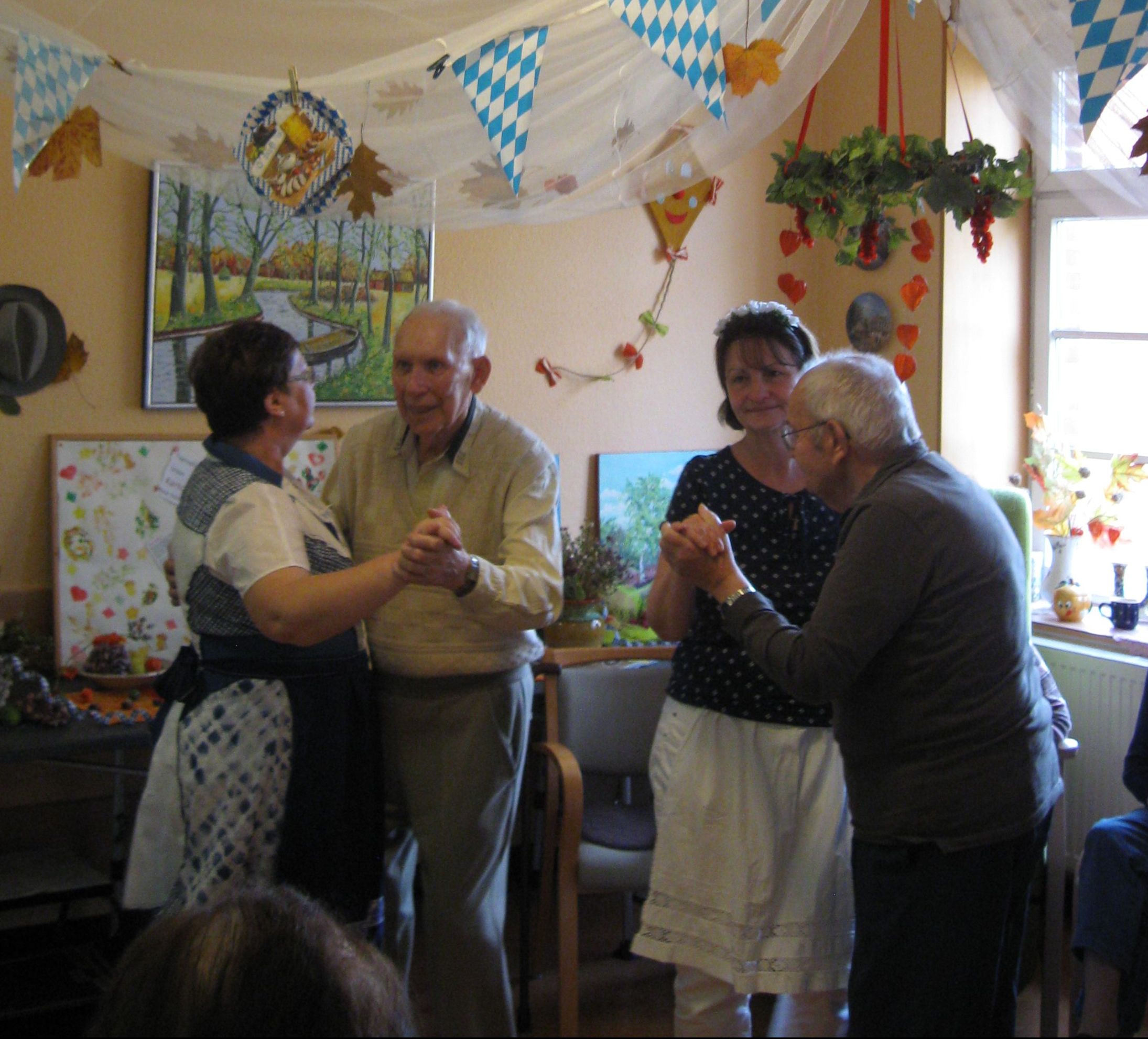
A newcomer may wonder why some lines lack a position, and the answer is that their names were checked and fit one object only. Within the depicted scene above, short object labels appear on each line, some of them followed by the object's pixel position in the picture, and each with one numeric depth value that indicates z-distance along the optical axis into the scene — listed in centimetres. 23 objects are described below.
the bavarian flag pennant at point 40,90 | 220
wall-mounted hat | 296
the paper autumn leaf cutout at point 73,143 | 230
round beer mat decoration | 227
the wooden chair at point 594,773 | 265
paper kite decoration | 394
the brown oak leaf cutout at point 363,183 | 229
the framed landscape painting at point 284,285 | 316
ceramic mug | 345
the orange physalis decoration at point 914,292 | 296
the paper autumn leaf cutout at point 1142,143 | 162
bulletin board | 304
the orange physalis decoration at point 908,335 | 364
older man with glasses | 165
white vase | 371
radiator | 329
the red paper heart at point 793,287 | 314
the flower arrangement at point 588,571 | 346
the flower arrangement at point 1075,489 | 359
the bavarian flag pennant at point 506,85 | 214
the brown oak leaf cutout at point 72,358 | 306
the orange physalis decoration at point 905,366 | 331
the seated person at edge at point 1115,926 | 251
